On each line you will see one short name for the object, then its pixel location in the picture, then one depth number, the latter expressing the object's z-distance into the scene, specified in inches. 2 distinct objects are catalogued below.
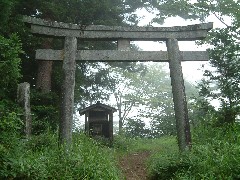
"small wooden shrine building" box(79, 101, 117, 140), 549.3
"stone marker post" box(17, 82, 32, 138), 290.5
